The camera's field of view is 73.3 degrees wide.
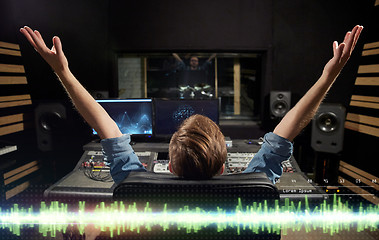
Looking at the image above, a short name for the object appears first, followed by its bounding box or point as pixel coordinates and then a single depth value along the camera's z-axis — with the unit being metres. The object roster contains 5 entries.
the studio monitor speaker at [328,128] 2.67
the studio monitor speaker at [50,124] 2.65
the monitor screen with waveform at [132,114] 2.24
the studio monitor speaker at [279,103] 3.25
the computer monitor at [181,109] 2.24
